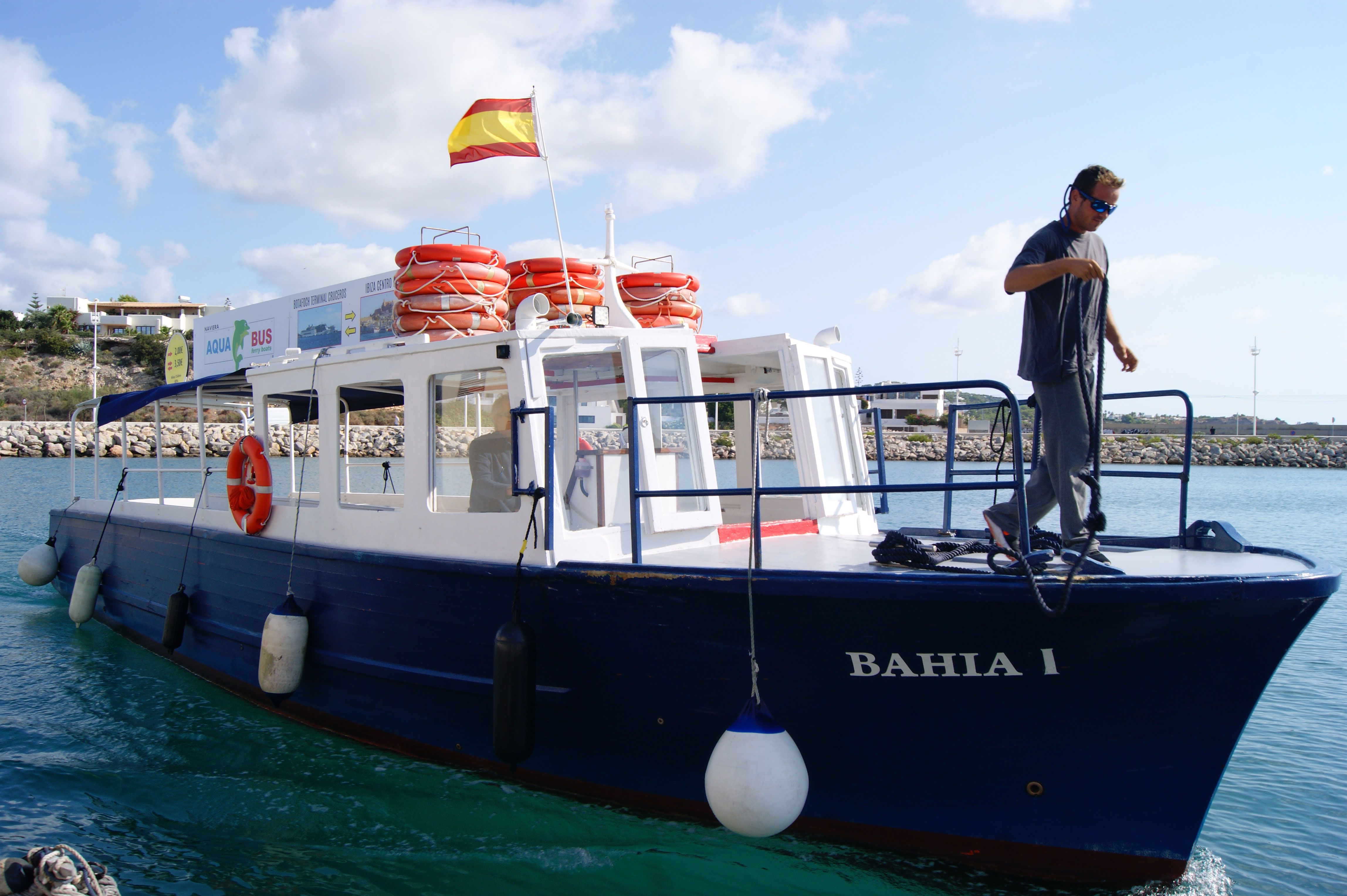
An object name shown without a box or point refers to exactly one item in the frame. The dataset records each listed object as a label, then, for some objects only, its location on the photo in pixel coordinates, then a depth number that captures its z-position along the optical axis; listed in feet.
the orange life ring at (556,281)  21.15
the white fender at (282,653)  19.21
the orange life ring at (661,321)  22.89
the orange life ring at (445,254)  19.04
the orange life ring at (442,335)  18.45
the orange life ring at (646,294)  22.79
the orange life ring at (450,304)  18.79
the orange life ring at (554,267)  21.09
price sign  34.47
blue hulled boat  12.48
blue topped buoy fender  12.10
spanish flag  19.99
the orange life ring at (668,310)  22.91
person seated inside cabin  17.16
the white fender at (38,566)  34.12
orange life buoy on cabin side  21.39
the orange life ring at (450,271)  18.88
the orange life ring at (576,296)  21.21
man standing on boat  12.32
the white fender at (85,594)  30.73
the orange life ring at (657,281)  22.74
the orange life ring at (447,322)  18.80
